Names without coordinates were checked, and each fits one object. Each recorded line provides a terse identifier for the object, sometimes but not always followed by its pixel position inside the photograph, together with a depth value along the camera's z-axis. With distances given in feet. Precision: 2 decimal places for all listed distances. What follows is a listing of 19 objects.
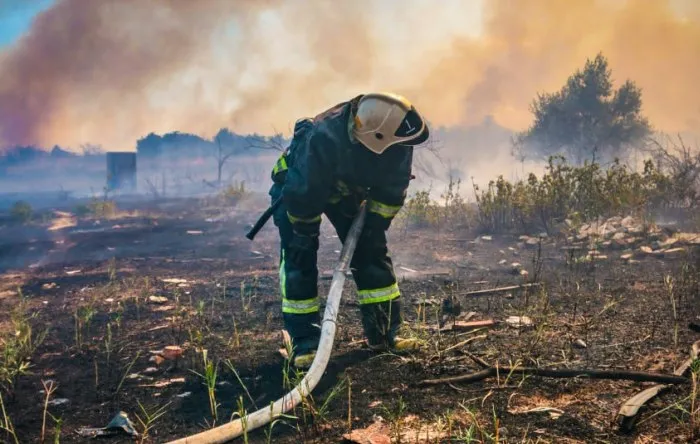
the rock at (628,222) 23.62
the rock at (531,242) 23.99
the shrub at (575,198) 24.21
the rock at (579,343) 9.14
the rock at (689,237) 20.51
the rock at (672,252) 19.04
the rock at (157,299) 15.65
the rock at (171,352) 10.37
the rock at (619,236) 22.22
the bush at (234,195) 51.24
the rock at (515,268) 18.37
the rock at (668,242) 20.46
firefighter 9.38
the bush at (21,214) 42.19
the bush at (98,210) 45.34
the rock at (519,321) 10.78
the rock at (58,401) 8.34
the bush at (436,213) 30.42
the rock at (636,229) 22.33
